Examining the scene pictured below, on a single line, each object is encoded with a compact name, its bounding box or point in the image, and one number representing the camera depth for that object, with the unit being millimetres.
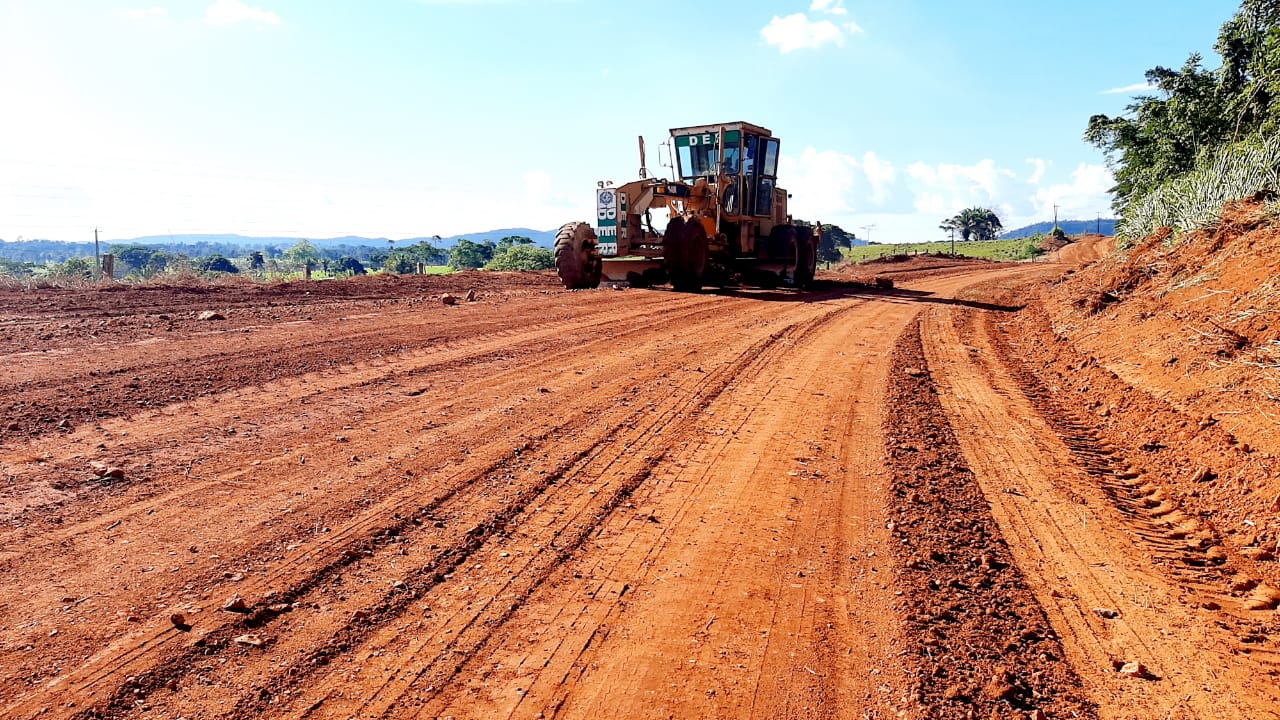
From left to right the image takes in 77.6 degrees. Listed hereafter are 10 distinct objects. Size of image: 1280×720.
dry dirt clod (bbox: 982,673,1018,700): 2828
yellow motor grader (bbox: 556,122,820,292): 17266
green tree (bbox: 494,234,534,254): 67156
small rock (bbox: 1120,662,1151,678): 2986
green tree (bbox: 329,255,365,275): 45484
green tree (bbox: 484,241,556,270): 41031
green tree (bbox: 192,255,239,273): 35000
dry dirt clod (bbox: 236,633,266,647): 3066
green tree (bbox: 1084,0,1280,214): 19625
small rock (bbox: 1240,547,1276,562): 3951
